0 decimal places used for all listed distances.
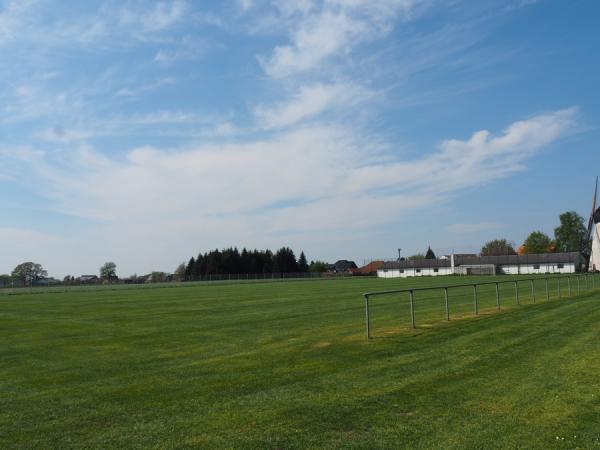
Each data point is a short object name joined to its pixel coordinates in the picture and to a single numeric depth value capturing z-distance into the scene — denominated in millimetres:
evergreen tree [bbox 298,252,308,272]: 145038
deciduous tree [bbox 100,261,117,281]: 185750
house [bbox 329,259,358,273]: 189875
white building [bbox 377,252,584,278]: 108938
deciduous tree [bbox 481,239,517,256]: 167125
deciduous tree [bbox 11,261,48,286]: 161688
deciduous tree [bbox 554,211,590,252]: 141500
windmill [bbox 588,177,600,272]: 58531
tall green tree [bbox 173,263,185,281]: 169225
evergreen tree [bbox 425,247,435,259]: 190700
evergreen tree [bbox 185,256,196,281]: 137650
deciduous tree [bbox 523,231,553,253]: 145375
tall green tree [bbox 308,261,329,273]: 149125
